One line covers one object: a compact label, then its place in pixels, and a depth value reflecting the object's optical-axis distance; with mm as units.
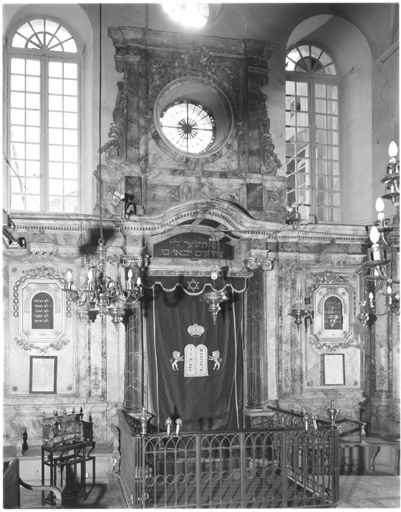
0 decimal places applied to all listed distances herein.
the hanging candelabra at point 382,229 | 4691
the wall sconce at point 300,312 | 9797
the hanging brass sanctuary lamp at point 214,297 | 9072
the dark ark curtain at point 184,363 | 9789
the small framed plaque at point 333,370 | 10562
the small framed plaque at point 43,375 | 9484
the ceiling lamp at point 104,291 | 7117
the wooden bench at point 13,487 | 5629
